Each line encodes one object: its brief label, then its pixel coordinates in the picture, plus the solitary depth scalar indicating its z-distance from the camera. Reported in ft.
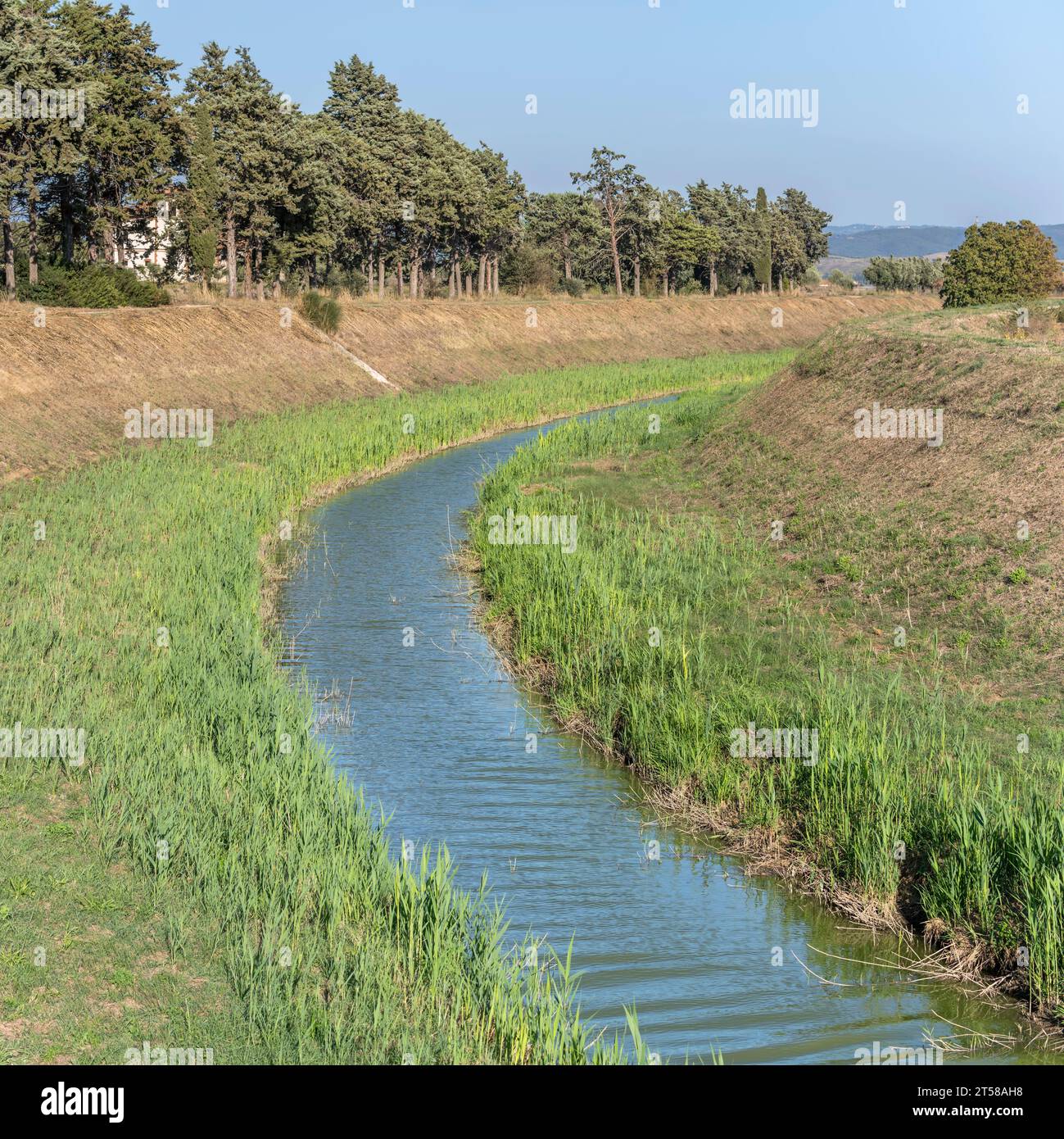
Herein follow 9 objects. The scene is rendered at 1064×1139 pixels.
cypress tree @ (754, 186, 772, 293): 381.40
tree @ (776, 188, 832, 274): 457.27
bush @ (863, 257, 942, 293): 445.37
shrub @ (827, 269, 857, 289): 425.28
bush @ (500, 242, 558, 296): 320.50
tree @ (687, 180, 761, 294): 376.27
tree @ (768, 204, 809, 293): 399.65
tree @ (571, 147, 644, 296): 307.99
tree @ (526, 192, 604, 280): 323.37
